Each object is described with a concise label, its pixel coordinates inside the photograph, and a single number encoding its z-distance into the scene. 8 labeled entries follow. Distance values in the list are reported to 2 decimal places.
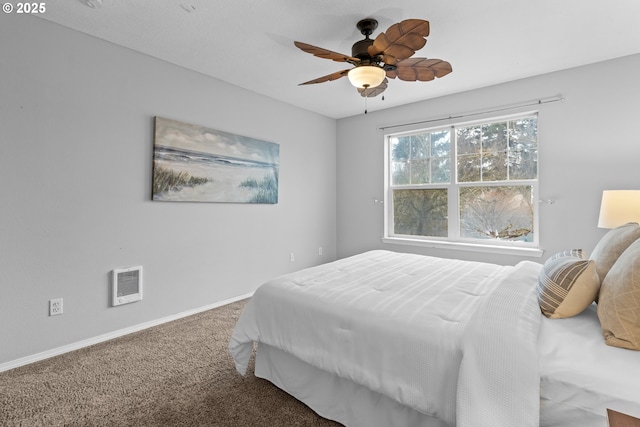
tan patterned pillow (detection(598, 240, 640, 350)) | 1.04
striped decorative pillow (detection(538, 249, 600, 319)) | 1.27
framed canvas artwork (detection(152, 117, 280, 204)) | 2.90
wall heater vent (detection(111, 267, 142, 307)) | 2.62
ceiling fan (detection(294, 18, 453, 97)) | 1.81
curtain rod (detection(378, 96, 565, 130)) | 3.11
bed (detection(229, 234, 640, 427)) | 0.98
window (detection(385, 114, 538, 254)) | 3.41
